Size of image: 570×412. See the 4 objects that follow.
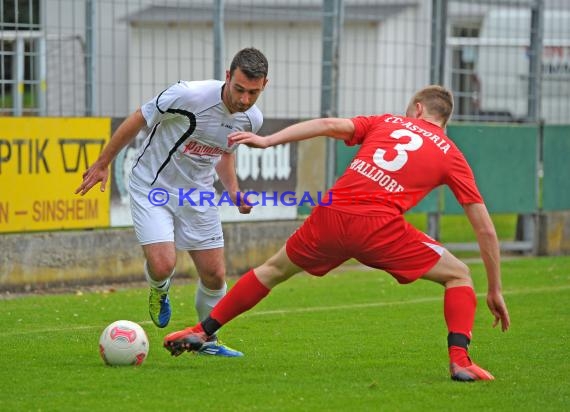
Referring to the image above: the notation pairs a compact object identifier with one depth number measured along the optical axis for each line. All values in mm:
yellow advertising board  24516
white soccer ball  15836
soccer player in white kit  16719
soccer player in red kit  14836
